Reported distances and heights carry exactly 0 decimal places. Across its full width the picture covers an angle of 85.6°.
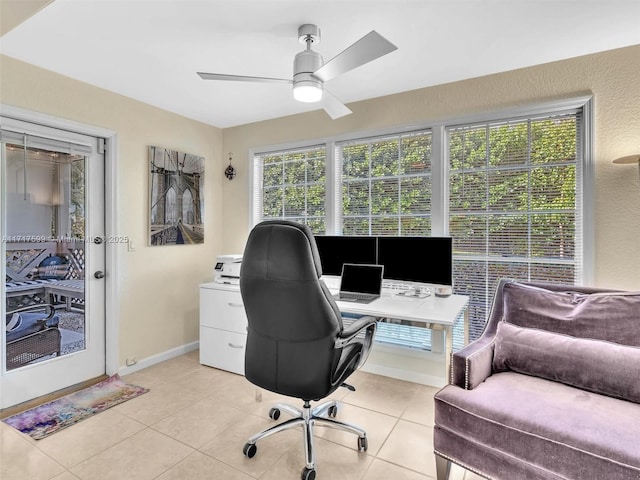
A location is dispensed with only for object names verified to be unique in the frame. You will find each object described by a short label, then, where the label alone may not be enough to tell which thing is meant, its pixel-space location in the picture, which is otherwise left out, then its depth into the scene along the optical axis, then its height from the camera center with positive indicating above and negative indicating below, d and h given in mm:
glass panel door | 2434 -224
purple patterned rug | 2181 -1188
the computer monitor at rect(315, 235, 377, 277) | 2846 -112
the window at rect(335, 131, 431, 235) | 2908 +470
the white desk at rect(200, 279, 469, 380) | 2328 -660
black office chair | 1642 -405
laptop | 2650 -349
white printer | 3182 -292
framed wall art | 3227 +400
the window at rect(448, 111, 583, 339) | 2434 +255
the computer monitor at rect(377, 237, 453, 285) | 2510 -161
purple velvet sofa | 1298 -717
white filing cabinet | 2971 -791
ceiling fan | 1678 +888
